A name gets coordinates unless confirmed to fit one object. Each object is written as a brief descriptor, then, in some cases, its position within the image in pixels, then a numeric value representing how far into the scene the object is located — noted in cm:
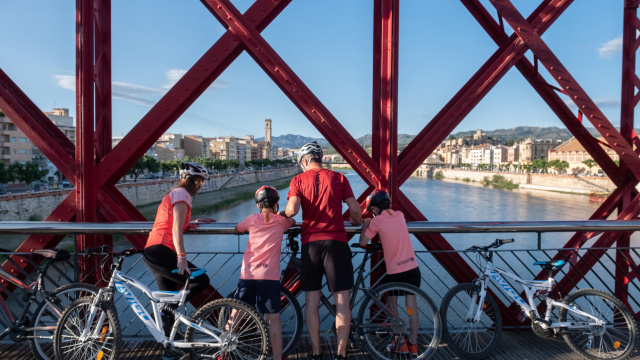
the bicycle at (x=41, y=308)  290
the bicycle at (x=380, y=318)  294
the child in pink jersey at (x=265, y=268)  272
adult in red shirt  274
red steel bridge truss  321
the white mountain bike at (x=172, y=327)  265
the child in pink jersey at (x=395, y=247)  300
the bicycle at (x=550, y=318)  306
